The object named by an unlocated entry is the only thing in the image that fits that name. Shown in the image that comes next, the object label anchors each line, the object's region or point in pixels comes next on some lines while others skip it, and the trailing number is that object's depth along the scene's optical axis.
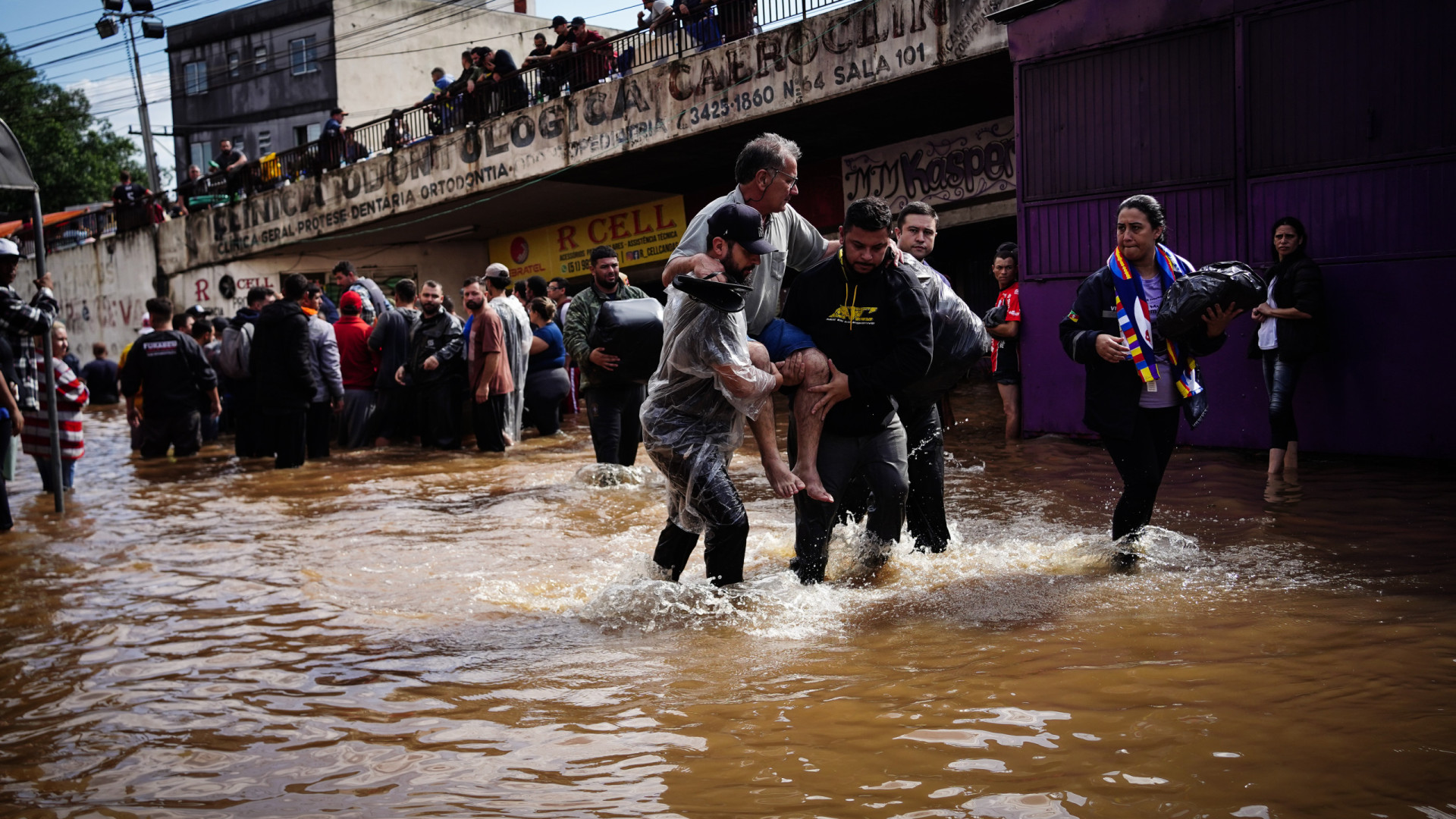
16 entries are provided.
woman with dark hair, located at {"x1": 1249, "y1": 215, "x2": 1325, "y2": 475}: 7.78
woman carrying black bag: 5.07
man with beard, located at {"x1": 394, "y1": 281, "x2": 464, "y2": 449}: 12.03
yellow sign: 22.16
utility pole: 32.84
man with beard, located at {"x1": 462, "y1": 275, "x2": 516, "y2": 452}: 11.13
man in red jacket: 12.55
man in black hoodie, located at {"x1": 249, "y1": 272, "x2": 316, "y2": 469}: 10.78
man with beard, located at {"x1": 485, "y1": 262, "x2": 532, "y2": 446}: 11.45
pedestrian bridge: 13.45
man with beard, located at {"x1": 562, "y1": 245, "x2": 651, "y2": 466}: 8.59
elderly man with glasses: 4.75
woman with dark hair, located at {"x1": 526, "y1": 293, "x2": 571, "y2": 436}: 12.19
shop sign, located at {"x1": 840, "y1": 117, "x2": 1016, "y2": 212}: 15.31
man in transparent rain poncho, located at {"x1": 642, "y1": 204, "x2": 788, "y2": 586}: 4.42
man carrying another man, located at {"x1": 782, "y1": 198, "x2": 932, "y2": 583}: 4.70
